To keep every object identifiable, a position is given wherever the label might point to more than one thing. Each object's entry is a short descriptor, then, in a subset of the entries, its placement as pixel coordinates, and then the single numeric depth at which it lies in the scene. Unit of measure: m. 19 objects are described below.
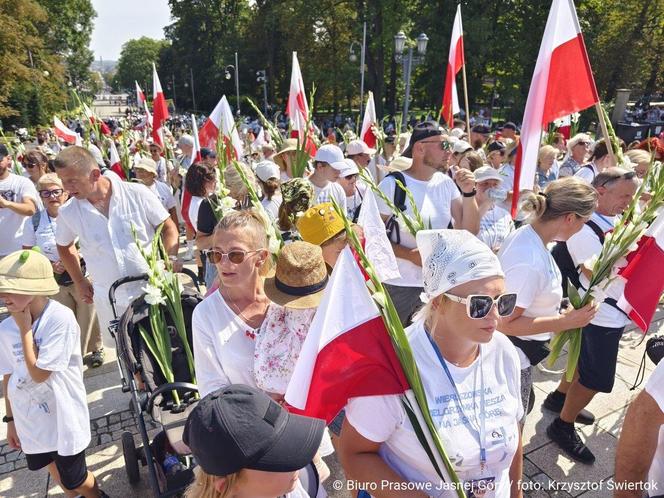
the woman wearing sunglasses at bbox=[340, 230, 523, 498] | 1.71
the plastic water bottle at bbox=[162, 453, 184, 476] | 2.72
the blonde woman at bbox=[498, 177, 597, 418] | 2.49
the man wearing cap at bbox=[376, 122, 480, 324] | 3.49
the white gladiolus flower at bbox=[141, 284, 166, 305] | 2.84
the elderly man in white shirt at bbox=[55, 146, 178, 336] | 3.52
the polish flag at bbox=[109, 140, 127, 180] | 7.30
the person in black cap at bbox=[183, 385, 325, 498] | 1.25
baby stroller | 2.62
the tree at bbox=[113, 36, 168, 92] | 97.59
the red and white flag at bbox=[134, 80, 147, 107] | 11.53
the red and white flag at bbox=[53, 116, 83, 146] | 8.93
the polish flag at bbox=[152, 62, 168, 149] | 8.26
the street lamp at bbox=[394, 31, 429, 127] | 12.50
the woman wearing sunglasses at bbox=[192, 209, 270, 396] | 2.21
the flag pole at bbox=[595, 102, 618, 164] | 3.06
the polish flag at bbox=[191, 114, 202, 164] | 6.35
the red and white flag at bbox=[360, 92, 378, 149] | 7.70
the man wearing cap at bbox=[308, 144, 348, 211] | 4.53
